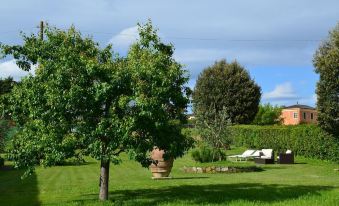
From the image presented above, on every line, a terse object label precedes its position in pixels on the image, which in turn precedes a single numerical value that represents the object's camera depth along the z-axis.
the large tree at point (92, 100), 12.65
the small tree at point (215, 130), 32.16
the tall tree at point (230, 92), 51.00
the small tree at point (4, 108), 13.85
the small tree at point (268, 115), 89.75
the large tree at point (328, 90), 26.61
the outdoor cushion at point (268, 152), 30.89
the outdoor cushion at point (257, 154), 31.31
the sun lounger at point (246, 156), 31.47
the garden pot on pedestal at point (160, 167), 19.97
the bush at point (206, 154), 26.70
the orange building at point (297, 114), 102.09
